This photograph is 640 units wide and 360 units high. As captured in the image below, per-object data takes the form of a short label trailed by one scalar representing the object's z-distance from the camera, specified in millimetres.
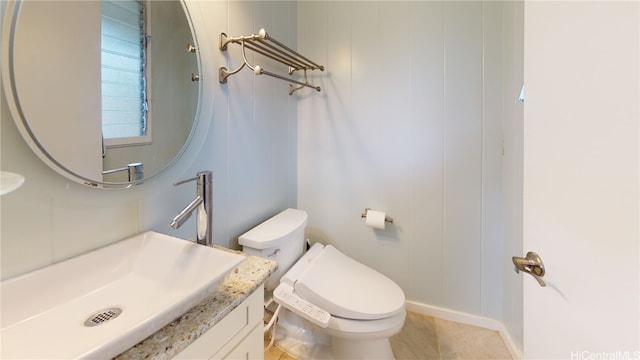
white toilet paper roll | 1715
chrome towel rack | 1167
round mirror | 630
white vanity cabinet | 613
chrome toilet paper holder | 1775
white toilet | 1147
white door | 380
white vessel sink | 516
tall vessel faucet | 940
